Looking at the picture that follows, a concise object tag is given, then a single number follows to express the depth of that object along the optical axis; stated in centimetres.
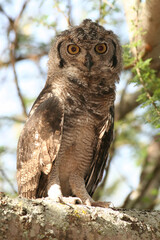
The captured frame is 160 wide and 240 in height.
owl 648
